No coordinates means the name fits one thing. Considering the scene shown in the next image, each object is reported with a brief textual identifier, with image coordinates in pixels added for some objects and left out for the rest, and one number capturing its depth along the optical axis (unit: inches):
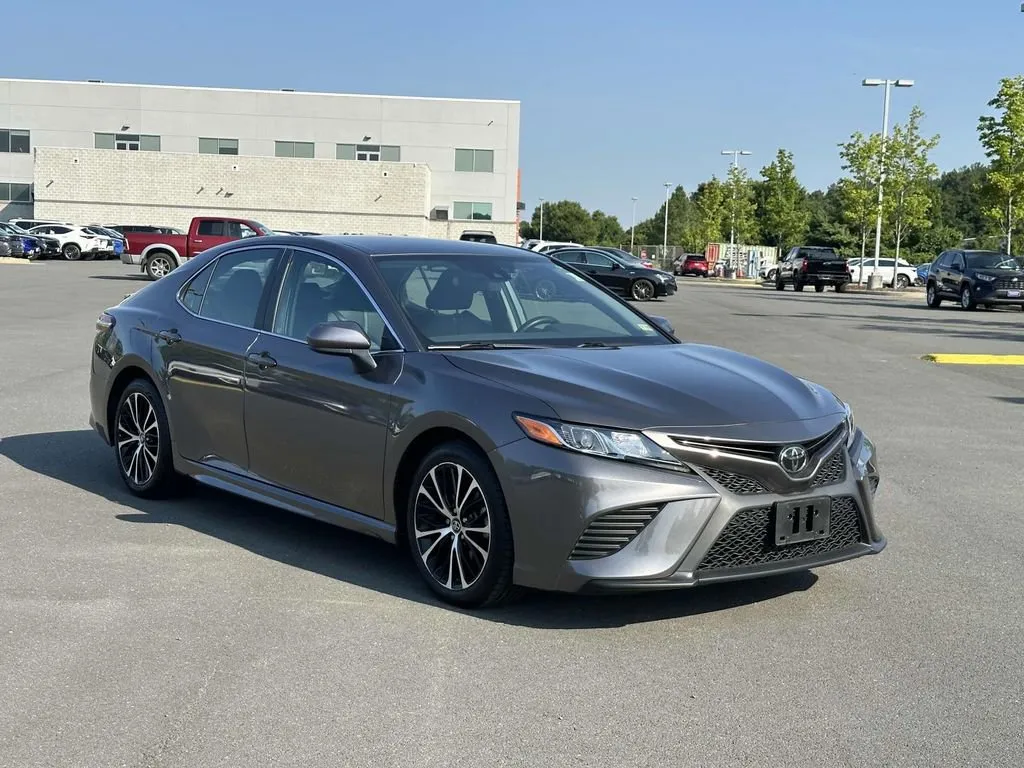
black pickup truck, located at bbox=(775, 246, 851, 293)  1972.2
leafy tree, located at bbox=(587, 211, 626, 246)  6958.7
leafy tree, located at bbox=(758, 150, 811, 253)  3417.8
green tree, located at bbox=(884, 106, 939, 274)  2174.0
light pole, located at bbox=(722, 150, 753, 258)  3203.0
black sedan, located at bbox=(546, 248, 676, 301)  1416.1
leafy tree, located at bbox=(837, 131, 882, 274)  2218.3
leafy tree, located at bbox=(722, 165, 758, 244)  3489.2
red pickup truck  1509.6
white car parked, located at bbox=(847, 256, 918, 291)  2429.9
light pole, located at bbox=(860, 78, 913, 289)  2082.9
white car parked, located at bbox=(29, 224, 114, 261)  2298.2
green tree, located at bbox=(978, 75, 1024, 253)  1822.1
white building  3029.0
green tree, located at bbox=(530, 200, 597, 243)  6505.9
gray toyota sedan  185.2
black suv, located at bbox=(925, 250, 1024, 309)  1310.3
